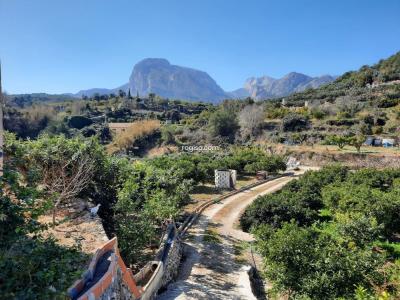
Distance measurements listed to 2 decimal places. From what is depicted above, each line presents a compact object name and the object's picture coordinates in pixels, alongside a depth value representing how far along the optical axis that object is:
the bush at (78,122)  77.62
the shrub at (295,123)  53.71
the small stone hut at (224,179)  26.64
